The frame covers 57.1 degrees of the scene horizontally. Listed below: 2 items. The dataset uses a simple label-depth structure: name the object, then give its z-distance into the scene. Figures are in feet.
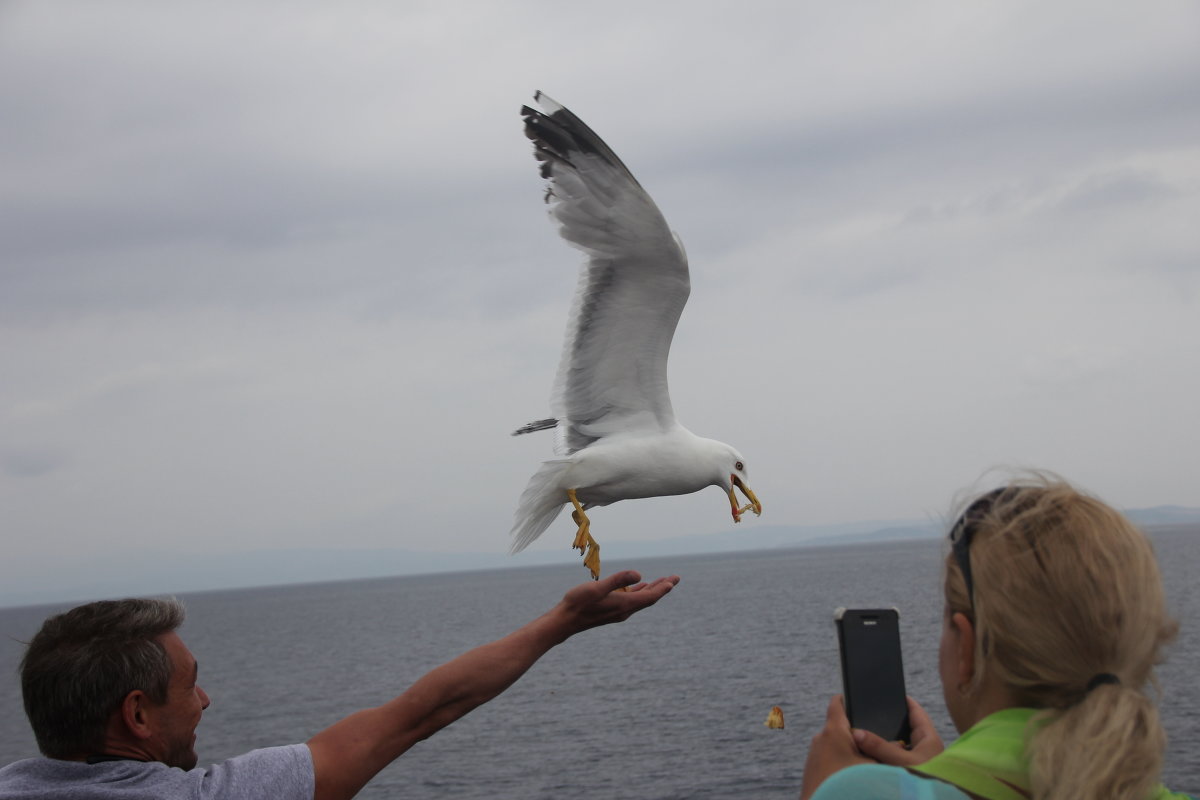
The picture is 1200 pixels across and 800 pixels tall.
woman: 5.32
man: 8.14
